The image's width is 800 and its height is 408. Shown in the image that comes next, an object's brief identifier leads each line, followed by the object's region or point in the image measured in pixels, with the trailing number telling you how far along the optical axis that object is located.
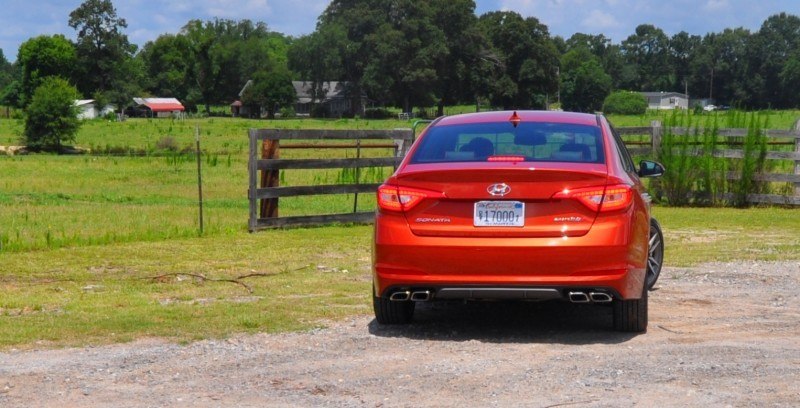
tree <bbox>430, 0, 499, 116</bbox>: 114.00
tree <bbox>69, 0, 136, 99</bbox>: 138.62
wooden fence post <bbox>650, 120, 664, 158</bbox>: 22.25
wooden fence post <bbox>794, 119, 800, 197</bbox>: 20.84
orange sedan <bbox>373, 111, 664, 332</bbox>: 7.43
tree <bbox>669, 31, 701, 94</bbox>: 185.41
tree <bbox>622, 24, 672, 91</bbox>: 188.75
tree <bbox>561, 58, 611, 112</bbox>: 137.62
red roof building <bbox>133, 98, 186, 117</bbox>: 138.12
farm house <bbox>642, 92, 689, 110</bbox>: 162.00
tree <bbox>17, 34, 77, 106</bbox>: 142.38
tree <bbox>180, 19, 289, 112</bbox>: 146.38
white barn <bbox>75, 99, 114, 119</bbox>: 122.25
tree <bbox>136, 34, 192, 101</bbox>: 152.50
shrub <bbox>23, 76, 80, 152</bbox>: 56.22
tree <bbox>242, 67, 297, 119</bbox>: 129.88
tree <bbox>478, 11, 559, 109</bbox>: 112.25
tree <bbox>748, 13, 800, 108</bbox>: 132.61
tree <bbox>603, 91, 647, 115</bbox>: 112.25
